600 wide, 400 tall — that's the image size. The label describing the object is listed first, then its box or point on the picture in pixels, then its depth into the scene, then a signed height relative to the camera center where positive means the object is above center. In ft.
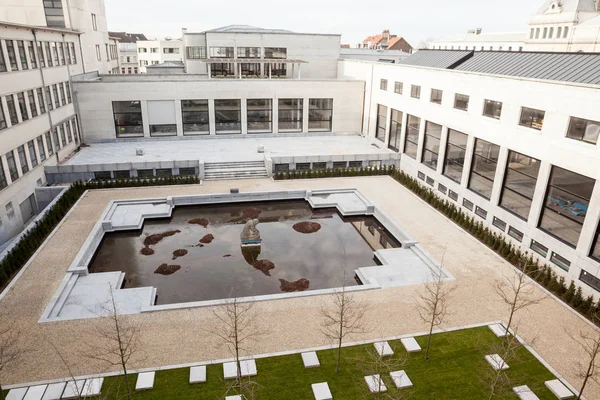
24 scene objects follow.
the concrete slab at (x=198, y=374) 51.24 -37.81
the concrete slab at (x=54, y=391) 48.55 -37.94
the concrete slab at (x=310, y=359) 54.13 -37.86
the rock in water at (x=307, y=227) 97.19 -38.39
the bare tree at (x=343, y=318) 59.57 -37.71
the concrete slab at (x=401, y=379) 51.51 -38.28
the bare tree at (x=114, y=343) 54.19 -37.79
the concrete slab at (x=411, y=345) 57.31 -37.93
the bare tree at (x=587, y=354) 50.67 -38.22
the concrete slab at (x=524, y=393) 49.96 -38.42
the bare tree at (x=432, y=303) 62.75 -37.68
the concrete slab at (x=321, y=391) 49.44 -38.17
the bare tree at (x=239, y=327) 57.52 -37.79
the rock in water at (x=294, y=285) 72.90 -38.69
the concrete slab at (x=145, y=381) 50.16 -37.89
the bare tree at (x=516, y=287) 67.77 -37.71
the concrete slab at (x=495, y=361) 54.13 -38.06
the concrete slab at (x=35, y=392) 48.24 -37.86
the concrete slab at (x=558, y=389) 50.12 -38.20
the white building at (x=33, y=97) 91.71 -10.90
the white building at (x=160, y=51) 372.17 +3.42
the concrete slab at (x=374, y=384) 49.94 -38.23
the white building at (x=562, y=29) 296.81 +22.32
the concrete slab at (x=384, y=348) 56.24 -37.79
